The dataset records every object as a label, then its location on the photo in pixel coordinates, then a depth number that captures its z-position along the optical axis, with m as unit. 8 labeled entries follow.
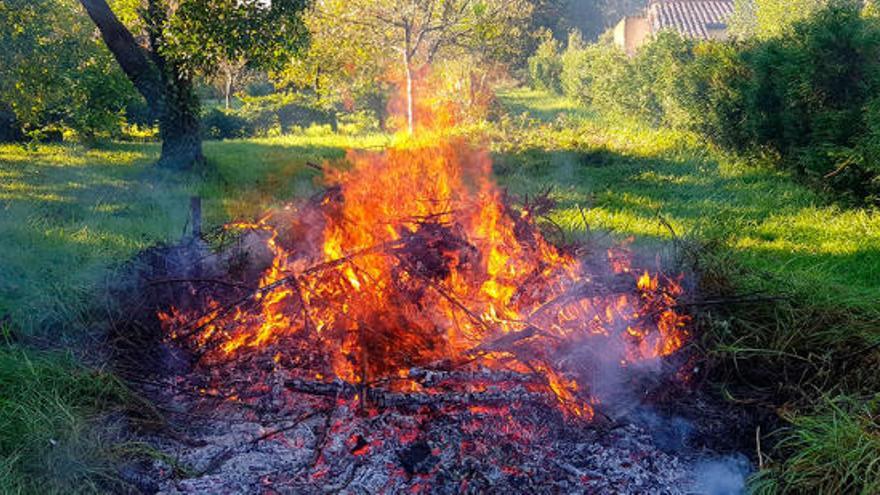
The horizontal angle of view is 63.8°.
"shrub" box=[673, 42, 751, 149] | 11.58
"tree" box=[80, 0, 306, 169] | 10.39
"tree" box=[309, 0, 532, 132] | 16.28
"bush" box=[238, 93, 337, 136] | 24.33
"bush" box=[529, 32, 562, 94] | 34.28
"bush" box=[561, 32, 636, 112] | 20.73
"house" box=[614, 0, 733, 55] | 38.00
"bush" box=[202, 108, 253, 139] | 22.64
